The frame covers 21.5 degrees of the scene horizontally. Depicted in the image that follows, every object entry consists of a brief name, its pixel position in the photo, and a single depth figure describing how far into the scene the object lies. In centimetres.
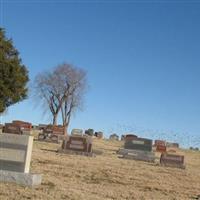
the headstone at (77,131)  5649
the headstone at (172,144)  7171
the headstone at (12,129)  3909
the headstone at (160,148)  4631
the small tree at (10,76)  4181
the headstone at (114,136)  7422
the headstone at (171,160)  2906
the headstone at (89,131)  6944
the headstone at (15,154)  1341
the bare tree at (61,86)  7161
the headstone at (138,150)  3203
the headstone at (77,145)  2933
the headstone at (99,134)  6865
